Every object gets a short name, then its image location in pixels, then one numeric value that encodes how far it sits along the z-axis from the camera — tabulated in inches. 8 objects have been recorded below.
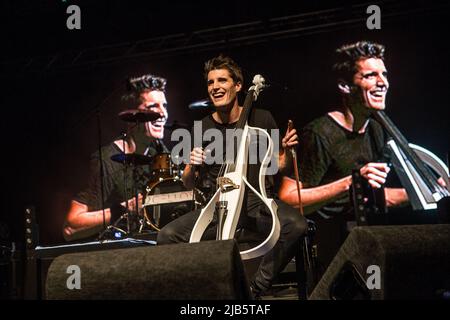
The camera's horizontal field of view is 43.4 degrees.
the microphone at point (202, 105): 257.3
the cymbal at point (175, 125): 267.9
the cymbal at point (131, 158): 261.1
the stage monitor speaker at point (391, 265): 88.9
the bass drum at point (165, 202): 261.7
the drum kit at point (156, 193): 261.3
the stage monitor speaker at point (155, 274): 85.1
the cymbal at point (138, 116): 263.3
